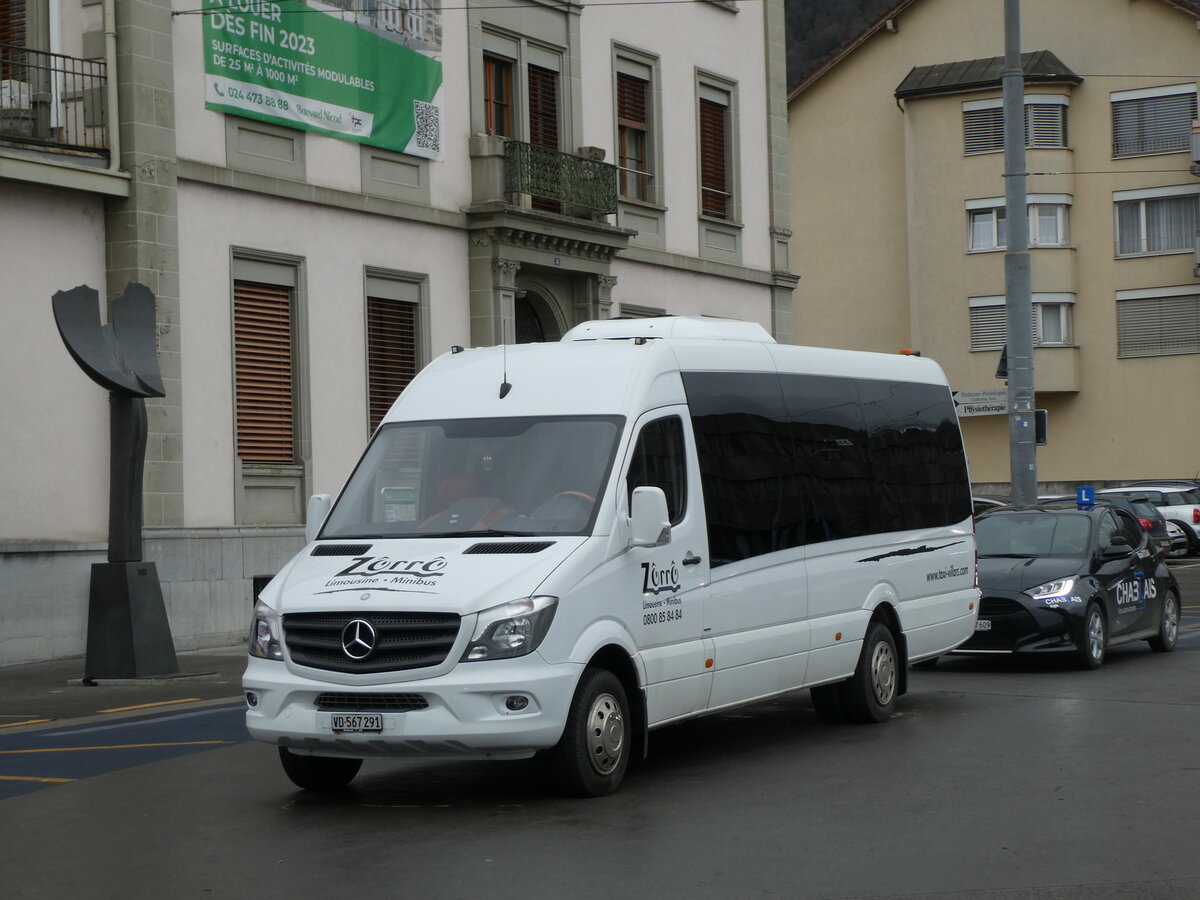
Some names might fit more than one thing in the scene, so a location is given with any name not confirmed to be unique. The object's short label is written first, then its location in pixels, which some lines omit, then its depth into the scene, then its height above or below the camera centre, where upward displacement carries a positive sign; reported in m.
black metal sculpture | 16.92 -0.35
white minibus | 9.23 -0.54
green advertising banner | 22.88 +5.38
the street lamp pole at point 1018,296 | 22.86 +2.01
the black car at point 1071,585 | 15.90 -1.17
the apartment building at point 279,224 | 20.75 +3.34
